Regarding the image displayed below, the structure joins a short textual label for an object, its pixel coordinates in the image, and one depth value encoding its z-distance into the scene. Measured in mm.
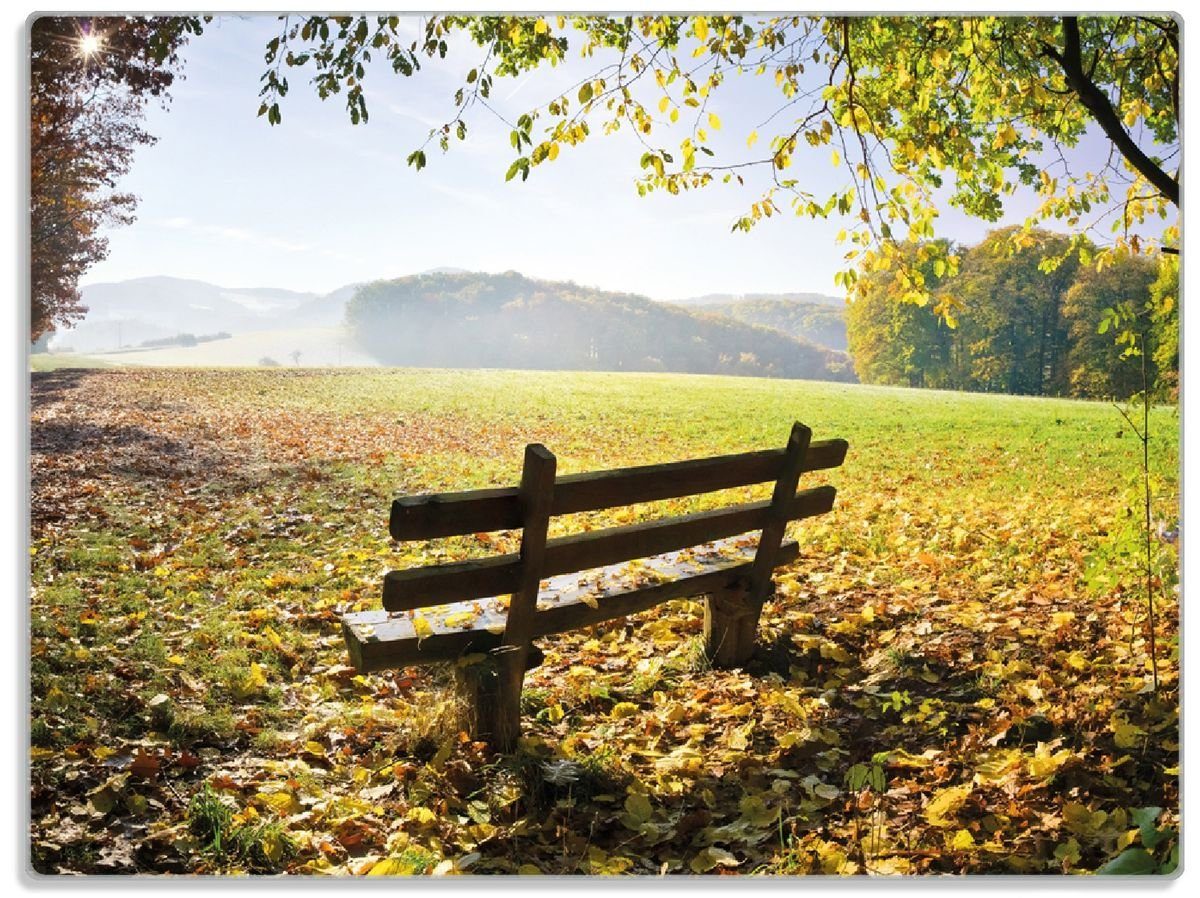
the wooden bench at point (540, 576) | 2869
